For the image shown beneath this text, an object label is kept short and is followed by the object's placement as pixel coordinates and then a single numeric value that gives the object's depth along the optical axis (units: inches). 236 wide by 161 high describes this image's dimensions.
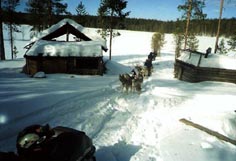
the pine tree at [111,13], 1263.5
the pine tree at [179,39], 1526.3
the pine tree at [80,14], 1624.0
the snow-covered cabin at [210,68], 723.4
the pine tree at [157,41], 2135.8
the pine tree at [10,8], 1340.6
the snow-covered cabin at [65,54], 839.7
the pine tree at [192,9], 1081.8
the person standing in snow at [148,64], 866.1
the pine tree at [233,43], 1122.4
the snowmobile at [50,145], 171.3
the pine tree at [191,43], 1449.3
